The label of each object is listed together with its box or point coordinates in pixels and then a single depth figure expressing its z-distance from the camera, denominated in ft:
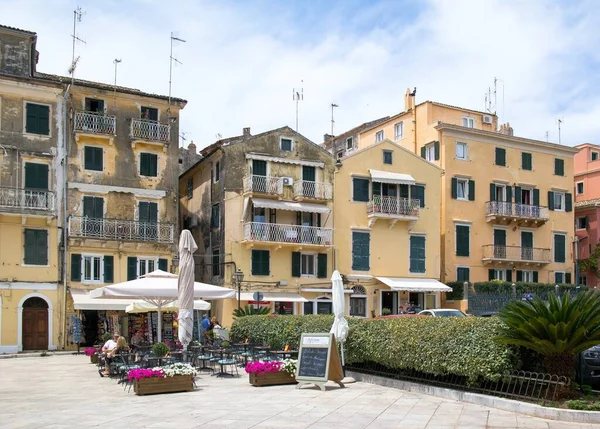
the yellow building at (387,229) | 129.29
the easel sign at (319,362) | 51.57
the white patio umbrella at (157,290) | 67.05
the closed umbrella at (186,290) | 62.13
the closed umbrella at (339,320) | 57.47
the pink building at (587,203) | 163.02
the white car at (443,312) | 87.20
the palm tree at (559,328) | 40.52
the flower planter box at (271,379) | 54.08
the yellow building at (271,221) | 120.78
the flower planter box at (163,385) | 49.96
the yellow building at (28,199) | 106.42
